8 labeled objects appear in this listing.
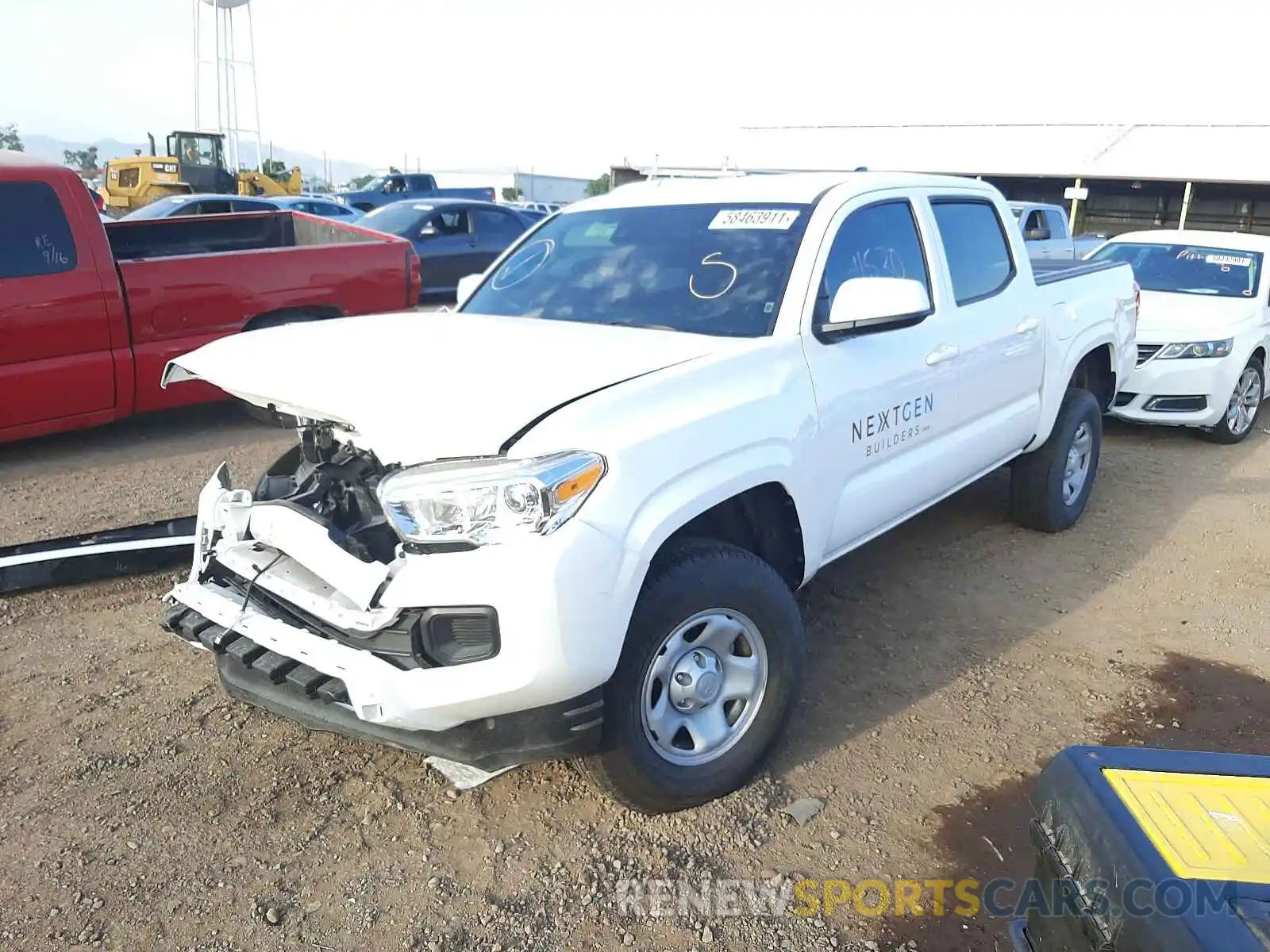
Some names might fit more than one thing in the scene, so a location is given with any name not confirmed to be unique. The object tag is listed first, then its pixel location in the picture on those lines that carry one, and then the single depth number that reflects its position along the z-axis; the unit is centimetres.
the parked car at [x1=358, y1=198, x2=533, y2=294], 1272
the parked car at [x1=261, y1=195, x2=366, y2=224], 1766
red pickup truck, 614
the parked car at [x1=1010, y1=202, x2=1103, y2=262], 1264
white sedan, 751
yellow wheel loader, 2219
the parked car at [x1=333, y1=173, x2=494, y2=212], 2536
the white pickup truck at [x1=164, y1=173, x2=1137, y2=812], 247
